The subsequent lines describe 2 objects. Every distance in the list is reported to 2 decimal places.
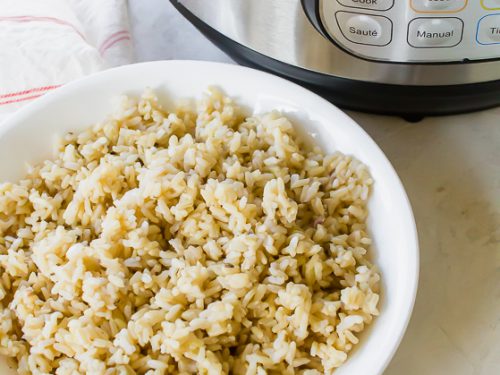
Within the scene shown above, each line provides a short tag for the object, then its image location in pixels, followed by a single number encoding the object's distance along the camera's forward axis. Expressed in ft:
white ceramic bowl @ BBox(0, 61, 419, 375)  2.13
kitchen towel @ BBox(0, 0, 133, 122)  2.84
